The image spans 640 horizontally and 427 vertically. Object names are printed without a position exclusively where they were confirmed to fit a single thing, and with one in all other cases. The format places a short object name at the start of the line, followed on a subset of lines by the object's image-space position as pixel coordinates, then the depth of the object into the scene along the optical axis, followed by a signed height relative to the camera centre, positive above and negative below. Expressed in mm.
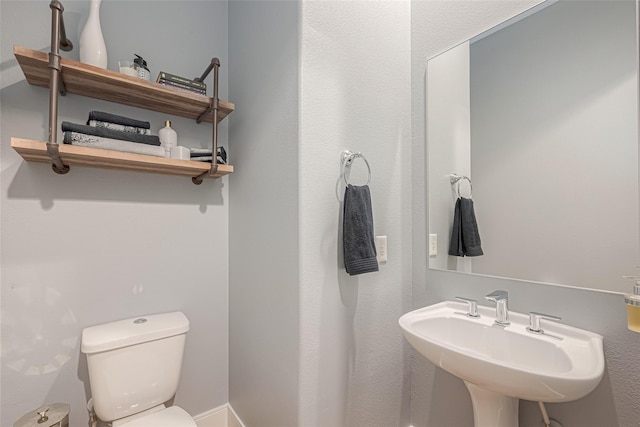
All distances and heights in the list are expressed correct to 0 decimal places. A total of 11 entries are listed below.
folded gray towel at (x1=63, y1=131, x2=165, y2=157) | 1091 +282
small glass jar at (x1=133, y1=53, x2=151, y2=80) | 1283 +651
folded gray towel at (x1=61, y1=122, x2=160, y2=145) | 1100 +327
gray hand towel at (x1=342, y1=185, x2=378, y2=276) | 1166 -79
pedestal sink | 729 -420
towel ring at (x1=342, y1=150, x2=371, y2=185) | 1224 +239
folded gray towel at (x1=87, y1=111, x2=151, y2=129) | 1182 +402
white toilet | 1140 -637
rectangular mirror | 929 +274
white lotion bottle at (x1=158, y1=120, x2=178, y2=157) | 1351 +362
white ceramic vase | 1174 +703
